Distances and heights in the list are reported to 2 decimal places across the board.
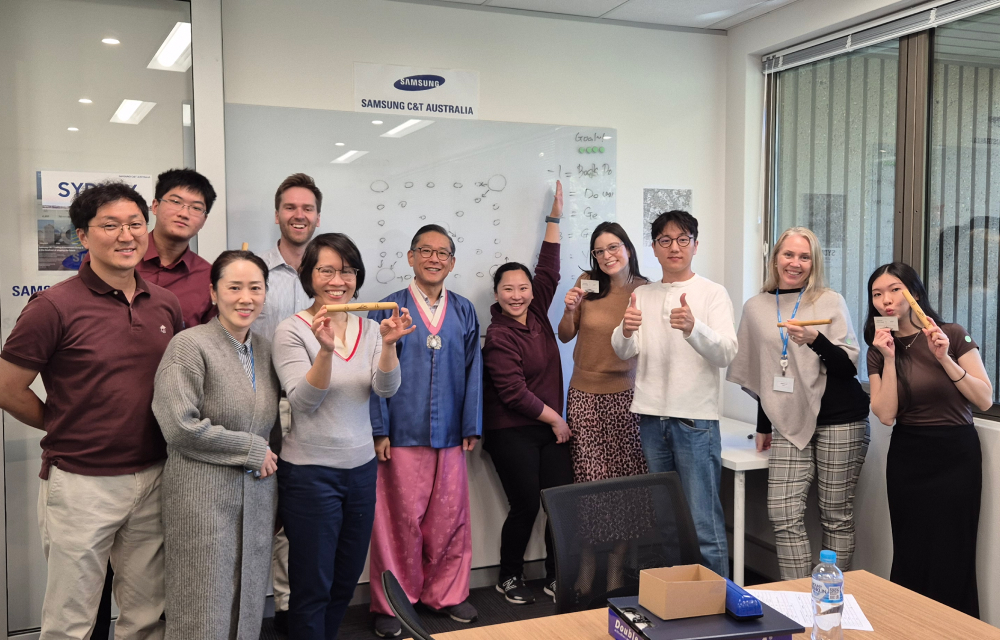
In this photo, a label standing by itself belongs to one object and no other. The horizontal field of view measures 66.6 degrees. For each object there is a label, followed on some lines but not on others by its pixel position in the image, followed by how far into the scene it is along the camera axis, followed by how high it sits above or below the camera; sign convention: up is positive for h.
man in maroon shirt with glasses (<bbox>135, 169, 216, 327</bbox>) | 2.76 +0.16
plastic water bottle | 1.58 -0.69
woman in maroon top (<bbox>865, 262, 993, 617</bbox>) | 2.88 -0.62
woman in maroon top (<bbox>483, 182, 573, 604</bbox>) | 3.61 -0.62
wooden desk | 1.66 -0.78
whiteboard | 3.53 +0.49
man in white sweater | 3.17 -0.42
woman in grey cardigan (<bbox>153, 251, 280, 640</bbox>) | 2.30 -0.57
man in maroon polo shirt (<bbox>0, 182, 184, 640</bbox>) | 2.25 -0.38
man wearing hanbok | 3.41 -0.74
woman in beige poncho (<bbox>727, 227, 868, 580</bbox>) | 3.18 -0.53
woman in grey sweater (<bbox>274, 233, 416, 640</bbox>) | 2.54 -0.54
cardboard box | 1.47 -0.62
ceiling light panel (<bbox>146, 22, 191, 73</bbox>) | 3.36 +1.02
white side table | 3.35 -0.87
